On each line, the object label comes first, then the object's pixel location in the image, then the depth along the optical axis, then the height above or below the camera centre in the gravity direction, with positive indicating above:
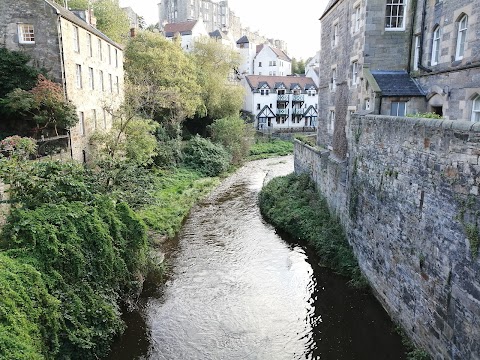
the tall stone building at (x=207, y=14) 91.69 +21.89
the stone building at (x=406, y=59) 12.70 +1.84
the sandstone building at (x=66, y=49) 20.06 +2.85
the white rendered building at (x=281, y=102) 55.06 +0.41
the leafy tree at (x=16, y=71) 20.12 +1.53
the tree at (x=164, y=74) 31.44 +2.36
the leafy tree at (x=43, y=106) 19.05 -0.22
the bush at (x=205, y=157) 31.59 -4.31
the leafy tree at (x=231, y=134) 36.78 -2.82
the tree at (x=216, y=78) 40.25 +2.64
